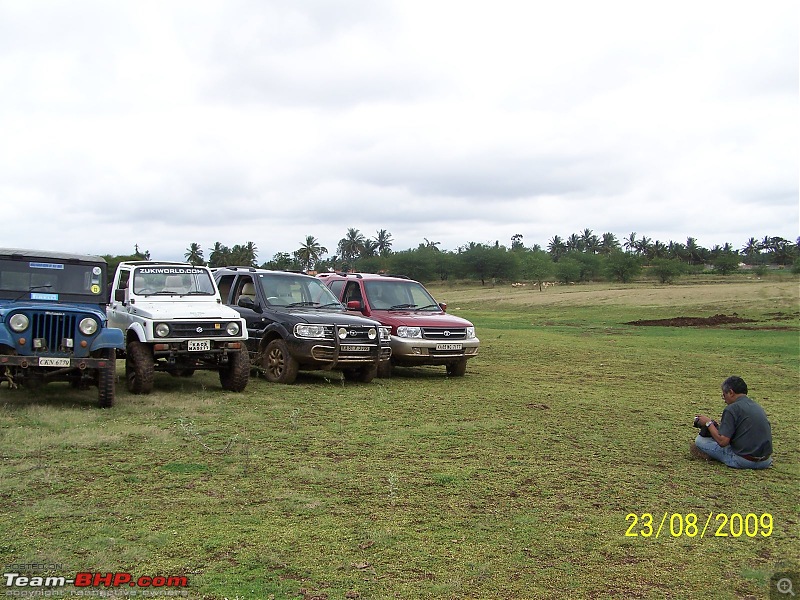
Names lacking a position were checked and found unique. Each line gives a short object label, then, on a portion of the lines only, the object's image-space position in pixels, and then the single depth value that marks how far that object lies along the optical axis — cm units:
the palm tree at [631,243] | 14950
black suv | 1245
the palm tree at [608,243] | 15516
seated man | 750
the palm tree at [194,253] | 10795
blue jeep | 929
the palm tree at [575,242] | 16675
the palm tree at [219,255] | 11075
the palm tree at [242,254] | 10950
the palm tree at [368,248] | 14569
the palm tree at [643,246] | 14501
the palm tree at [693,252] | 13025
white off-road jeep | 1094
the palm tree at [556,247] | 15875
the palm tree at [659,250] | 13455
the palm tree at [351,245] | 14575
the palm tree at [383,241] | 14782
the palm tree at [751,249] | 13888
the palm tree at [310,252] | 12219
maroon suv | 1381
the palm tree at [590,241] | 16150
